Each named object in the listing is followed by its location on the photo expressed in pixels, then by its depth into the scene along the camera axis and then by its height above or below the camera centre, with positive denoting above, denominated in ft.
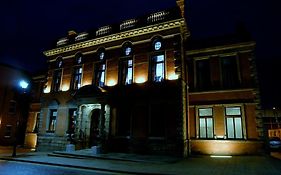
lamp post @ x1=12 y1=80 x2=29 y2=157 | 53.76 +7.94
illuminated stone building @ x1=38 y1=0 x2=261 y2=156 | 50.29 +7.64
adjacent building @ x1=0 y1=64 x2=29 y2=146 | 92.40 +9.27
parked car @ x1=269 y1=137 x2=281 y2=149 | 67.00 -4.91
